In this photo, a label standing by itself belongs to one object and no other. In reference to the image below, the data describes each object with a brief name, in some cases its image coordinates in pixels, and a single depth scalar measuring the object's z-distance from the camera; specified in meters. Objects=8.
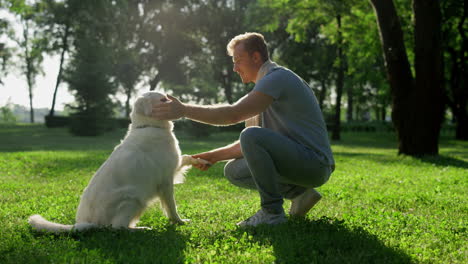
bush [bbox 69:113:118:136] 29.77
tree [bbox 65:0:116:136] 29.22
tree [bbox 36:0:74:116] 38.69
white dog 3.96
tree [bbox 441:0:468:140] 23.30
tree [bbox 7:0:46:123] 44.72
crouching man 4.17
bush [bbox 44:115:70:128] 38.09
